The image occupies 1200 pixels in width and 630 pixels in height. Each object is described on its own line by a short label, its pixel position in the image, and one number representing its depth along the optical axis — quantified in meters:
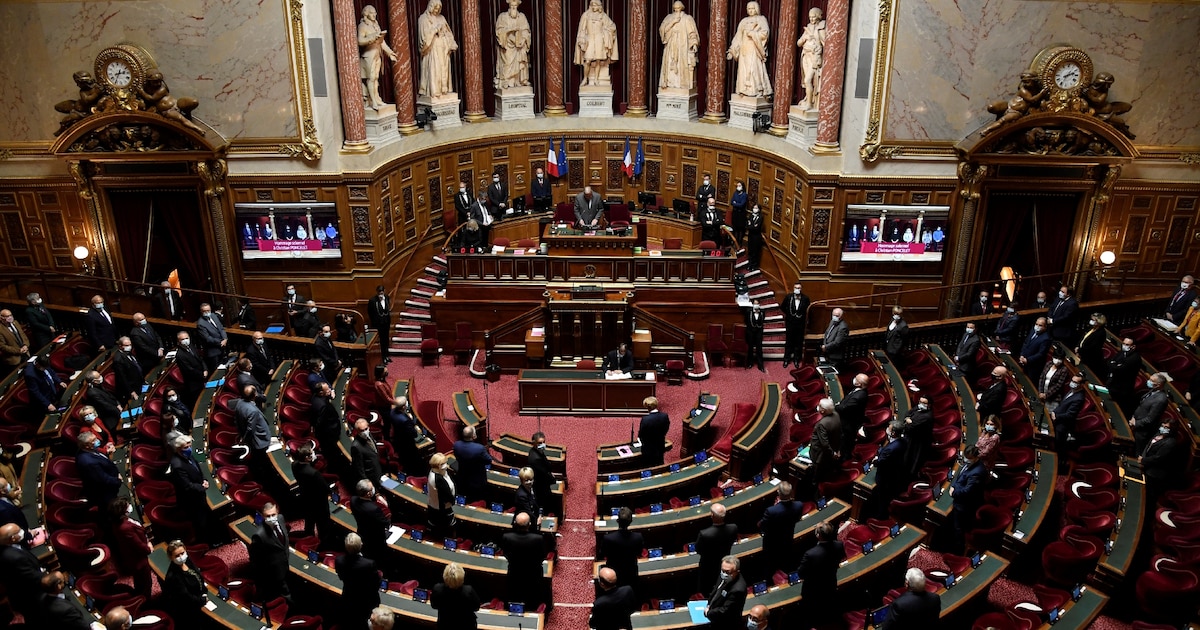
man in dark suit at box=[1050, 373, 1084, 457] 12.60
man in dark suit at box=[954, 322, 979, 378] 15.29
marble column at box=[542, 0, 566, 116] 24.30
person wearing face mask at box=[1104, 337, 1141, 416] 13.68
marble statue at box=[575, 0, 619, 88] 24.41
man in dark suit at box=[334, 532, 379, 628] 9.25
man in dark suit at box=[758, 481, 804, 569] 10.40
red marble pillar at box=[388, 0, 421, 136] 21.75
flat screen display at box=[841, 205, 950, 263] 18.97
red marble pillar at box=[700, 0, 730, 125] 23.52
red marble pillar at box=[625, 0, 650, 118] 24.41
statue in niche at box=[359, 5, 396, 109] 20.45
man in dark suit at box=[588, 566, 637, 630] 8.84
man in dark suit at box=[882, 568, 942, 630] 8.35
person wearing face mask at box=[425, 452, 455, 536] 11.60
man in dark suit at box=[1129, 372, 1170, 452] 12.20
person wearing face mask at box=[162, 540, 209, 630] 9.05
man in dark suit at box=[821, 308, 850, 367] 16.42
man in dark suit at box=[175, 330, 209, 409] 14.73
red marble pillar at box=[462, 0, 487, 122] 23.67
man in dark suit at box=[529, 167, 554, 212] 23.50
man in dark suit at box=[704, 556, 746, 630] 8.88
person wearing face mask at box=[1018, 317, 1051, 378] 14.91
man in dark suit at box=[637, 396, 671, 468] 13.50
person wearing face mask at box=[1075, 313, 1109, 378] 15.05
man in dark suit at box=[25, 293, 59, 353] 15.78
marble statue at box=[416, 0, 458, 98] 22.92
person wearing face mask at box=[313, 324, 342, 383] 16.17
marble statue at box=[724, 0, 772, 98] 22.75
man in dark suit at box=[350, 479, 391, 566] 10.41
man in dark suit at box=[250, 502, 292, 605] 9.97
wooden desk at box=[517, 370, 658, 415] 16.72
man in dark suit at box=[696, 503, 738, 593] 10.06
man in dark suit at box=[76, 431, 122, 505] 10.95
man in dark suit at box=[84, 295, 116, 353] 15.82
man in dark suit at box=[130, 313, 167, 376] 15.41
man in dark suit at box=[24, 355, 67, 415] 13.33
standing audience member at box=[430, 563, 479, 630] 8.68
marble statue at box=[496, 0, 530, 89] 24.09
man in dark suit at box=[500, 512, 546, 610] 10.13
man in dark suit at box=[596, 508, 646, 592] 10.05
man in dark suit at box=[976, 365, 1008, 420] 13.31
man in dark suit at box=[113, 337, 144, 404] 14.38
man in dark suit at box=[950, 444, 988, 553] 10.95
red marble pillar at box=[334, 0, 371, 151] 19.11
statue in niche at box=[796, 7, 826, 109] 20.56
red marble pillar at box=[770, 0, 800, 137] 21.55
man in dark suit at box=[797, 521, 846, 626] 9.29
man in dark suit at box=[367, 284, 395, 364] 18.19
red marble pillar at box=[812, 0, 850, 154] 18.62
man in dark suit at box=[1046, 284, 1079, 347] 15.95
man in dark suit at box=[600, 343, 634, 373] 17.02
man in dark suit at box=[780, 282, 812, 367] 17.92
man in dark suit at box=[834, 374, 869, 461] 13.51
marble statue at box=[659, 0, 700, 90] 23.94
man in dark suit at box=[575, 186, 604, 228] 21.31
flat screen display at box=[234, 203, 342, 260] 19.36
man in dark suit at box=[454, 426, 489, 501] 12.39
